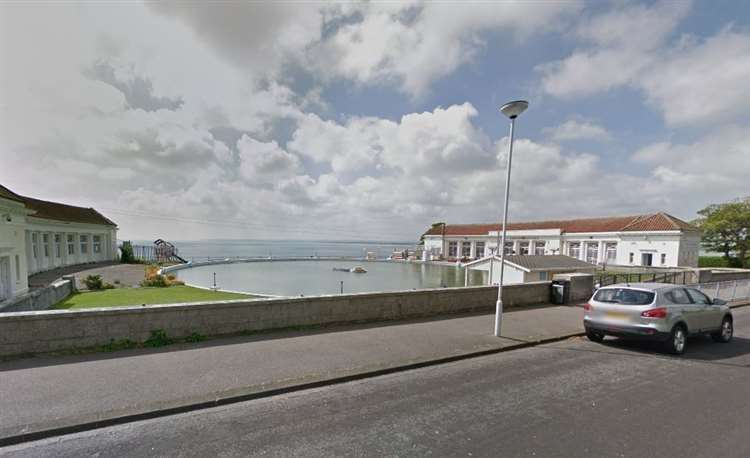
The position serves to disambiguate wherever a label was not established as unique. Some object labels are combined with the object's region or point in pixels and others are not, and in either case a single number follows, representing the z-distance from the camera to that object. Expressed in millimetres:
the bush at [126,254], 35875
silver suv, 6227
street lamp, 6754
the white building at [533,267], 21805
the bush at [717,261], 38125
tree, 36250
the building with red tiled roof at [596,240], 35500
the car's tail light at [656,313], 6203
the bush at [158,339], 5824
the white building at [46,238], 12352
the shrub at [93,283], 17234
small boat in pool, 36328
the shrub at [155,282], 19234
